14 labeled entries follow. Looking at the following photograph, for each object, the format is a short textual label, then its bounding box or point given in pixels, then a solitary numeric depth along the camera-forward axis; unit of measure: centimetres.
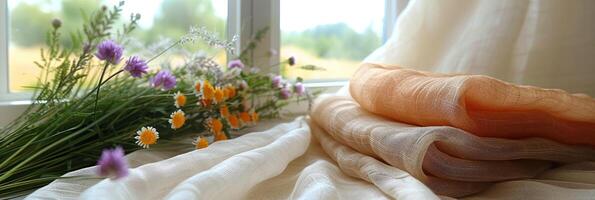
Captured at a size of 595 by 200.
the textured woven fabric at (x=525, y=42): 95
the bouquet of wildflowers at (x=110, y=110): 69
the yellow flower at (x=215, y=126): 86
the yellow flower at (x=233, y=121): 91
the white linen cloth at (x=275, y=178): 56
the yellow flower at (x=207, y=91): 83
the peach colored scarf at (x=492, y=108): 71
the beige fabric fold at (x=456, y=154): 68
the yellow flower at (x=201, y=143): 79
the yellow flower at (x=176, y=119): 77
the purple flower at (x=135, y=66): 71
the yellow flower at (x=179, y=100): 80
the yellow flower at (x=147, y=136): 71
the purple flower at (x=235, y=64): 102
